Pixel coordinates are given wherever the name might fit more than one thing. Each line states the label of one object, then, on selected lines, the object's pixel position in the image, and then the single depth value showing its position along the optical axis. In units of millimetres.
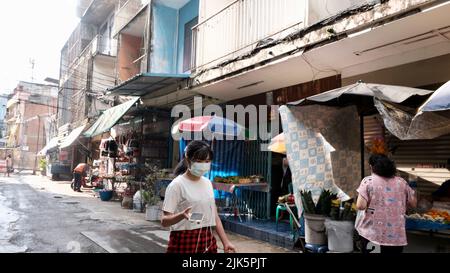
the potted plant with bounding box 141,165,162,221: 9977
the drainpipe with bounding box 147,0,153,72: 12836
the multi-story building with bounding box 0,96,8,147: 56578
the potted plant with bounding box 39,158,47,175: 30859
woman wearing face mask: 2990
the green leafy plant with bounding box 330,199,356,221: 5434
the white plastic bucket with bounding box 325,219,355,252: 5273
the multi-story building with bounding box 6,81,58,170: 42894
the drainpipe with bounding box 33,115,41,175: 42850
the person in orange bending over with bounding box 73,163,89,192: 17672
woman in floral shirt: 4191
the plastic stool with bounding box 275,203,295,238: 6785
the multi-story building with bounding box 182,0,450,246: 5625
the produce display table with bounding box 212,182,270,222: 8421
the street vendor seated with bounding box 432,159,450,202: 5477
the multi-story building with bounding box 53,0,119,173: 20422
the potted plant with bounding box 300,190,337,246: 5602
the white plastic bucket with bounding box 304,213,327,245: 5594
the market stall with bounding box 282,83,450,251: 5121
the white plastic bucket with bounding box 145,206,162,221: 9953
